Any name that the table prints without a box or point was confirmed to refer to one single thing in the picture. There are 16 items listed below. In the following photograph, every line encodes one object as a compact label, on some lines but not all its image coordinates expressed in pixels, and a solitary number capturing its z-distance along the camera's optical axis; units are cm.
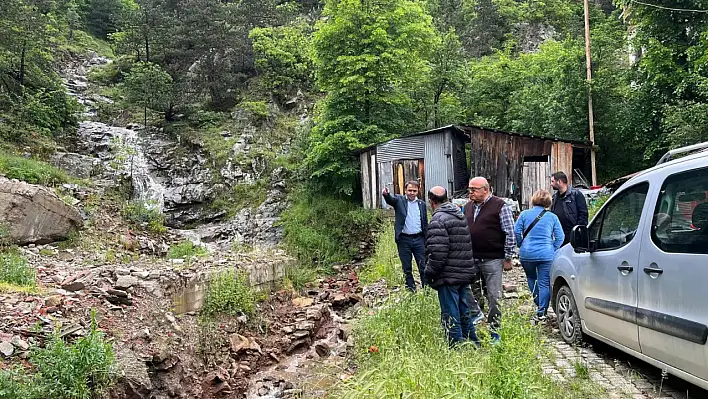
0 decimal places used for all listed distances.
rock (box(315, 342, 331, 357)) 735
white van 323
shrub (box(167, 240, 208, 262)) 1216
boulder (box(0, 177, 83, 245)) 1022
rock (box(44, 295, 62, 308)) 603
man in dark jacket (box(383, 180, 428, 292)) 693
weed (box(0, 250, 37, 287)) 711
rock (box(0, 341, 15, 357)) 474
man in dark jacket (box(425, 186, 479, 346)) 459
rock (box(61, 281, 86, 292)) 692
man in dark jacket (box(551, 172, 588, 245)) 635
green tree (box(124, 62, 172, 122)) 2334
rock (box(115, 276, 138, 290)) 735
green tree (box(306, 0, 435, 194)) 1781
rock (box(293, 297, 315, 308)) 1052
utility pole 1755
